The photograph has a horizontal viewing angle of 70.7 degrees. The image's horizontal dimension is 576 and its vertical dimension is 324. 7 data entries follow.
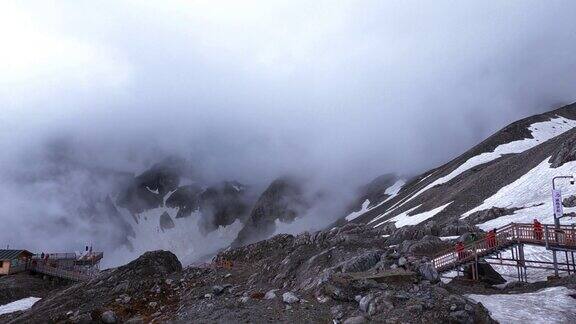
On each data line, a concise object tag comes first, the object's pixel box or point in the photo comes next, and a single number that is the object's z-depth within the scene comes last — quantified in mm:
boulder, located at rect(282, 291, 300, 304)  17797
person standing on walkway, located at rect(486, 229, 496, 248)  24969
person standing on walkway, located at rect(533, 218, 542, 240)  23533
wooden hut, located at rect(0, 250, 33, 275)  49031
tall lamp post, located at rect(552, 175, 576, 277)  23288
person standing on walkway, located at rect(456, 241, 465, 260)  25445
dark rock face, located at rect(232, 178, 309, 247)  163238
